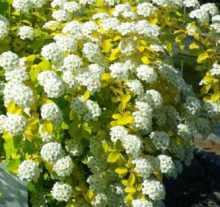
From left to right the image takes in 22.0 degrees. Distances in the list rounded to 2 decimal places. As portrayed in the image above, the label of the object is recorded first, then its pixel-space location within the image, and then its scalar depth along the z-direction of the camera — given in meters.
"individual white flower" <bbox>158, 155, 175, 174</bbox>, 2.62
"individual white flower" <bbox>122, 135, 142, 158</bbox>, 2.43
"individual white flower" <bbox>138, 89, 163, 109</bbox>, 2.62
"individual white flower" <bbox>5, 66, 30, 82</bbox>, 2.42
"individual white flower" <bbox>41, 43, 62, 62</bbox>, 2.52
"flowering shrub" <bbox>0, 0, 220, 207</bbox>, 2.41
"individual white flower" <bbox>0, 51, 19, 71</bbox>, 2.53
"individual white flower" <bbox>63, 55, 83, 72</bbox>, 2.49
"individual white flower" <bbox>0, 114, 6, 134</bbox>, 2.42
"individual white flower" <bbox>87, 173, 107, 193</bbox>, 2.62
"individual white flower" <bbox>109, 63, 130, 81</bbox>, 2.58
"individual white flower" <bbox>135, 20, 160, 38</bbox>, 2.75
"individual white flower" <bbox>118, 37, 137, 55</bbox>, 2.71
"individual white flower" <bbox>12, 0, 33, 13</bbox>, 2.87
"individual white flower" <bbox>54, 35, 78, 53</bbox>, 2.59
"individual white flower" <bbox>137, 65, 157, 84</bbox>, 2.61
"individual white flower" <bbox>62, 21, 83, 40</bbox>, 2.72
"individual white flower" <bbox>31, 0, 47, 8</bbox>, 2.95
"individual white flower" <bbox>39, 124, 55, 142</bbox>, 2.47
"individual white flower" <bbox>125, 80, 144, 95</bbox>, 2.56
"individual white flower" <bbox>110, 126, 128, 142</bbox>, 2.47
